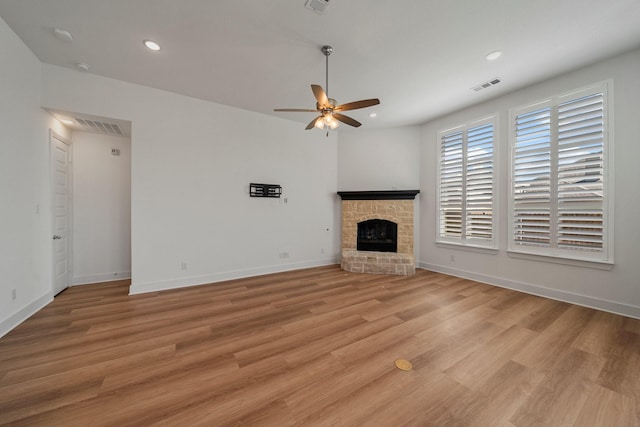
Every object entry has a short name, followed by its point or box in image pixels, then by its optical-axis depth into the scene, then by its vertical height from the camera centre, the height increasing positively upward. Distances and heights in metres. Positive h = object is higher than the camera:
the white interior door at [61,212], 3.33 -0.02
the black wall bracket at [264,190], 4.44 +0.44
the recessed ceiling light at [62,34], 2.43 +1.95
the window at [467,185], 4.06 +0.54
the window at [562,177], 2.99 +0.52
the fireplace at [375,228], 4.79 -0.38
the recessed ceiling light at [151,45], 2.60 +1.96
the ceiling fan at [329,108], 2.51 +1.22
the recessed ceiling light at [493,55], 2.77 +1.97
